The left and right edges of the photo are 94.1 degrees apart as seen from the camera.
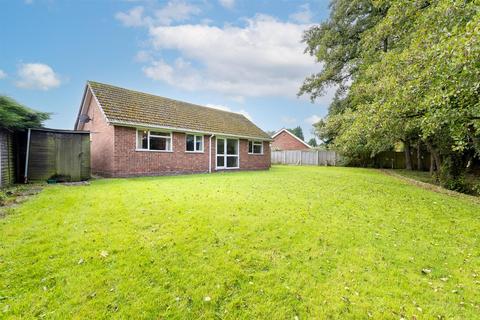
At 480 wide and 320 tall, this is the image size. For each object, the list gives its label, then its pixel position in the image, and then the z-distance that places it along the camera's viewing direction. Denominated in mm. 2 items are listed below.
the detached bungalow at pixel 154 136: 11383
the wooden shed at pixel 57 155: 9109
